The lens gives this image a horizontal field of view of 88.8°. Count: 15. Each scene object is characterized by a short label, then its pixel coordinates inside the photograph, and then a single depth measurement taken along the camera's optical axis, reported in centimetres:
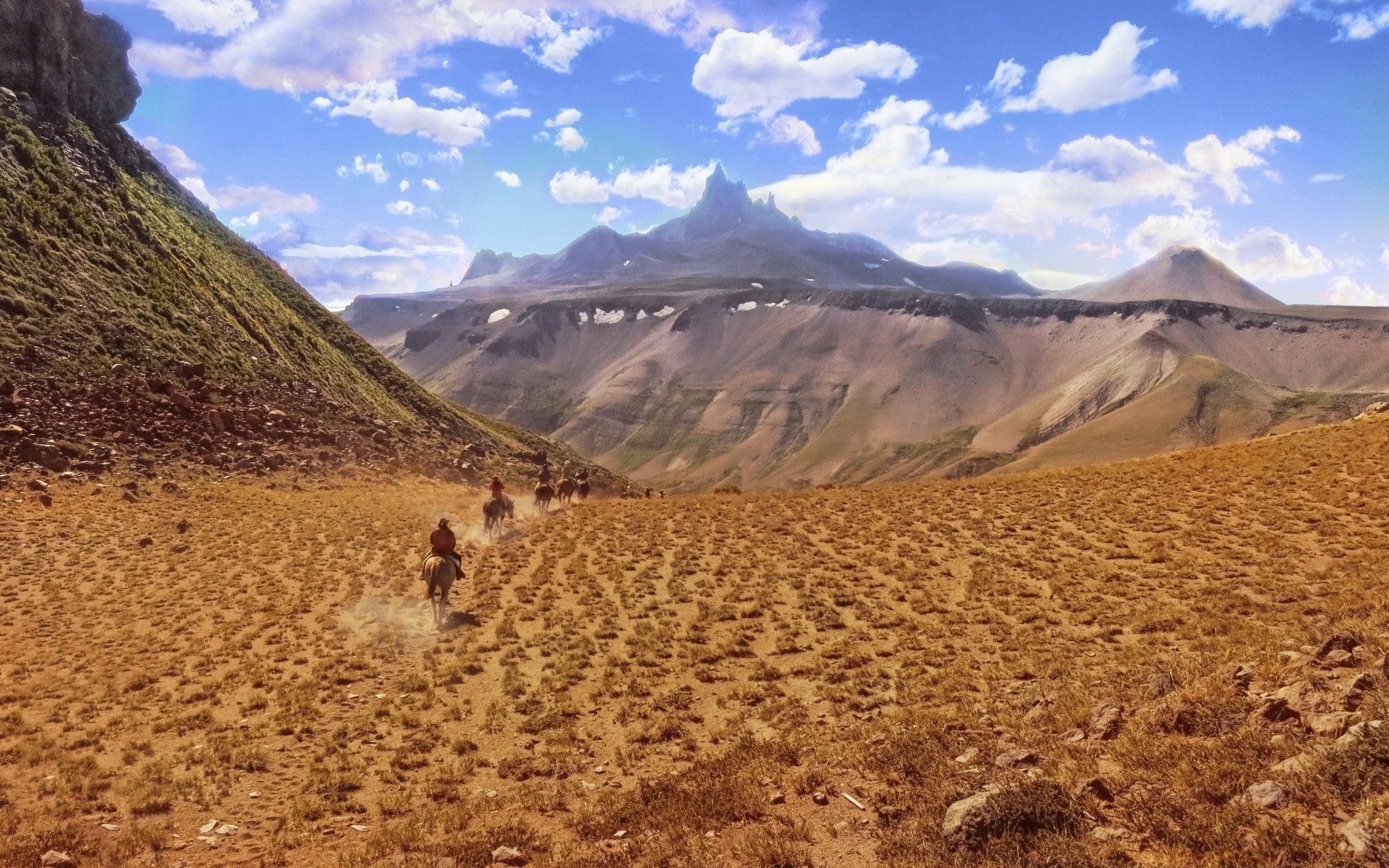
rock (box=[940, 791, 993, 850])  754
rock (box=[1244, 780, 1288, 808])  716
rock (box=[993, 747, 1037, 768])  945
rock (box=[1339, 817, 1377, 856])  599
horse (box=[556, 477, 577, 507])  4213
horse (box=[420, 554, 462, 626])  2078
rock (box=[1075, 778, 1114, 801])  813
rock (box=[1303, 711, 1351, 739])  810
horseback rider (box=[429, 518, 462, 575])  2145
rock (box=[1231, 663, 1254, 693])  1038
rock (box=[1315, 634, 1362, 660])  1078
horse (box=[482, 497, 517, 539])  3247
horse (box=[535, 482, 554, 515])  3994
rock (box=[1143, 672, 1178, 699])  1102
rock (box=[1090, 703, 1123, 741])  997
